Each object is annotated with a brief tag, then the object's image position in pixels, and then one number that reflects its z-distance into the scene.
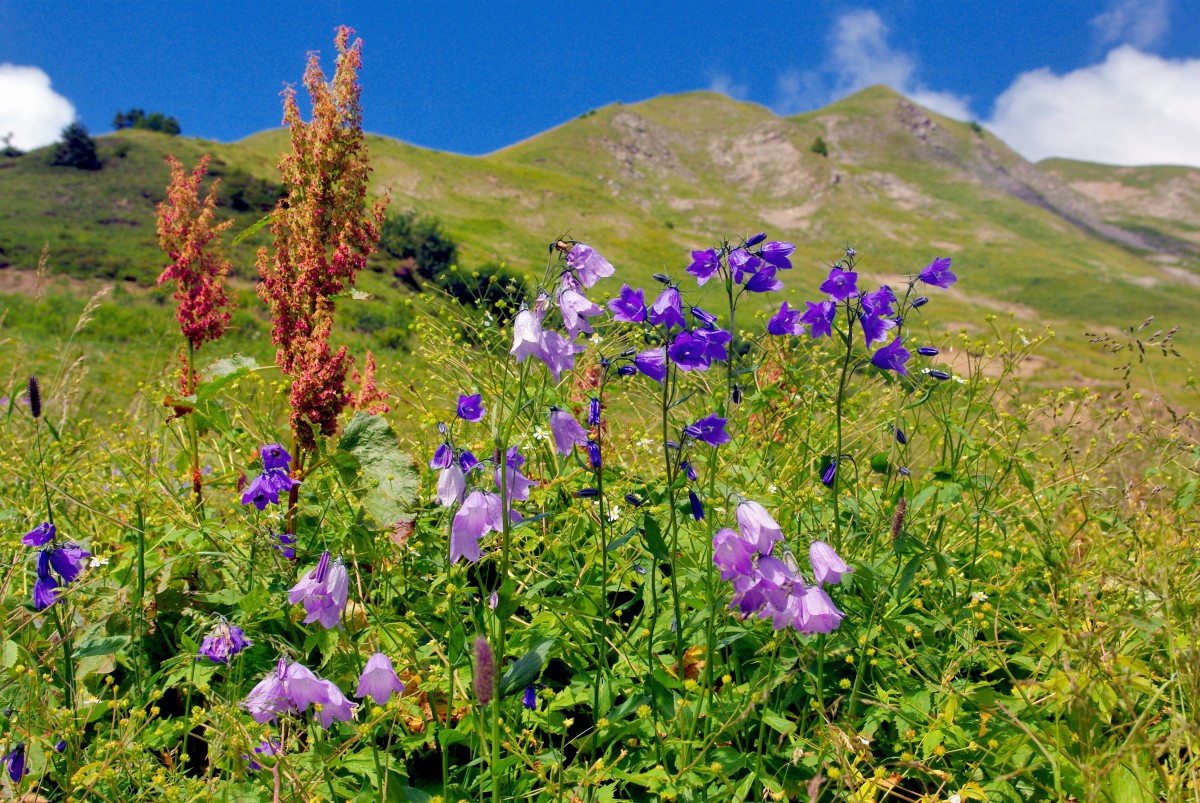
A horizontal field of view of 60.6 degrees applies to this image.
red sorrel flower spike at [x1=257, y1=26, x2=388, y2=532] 0.64
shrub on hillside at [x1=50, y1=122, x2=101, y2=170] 27.63
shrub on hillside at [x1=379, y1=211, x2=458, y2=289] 20.01
